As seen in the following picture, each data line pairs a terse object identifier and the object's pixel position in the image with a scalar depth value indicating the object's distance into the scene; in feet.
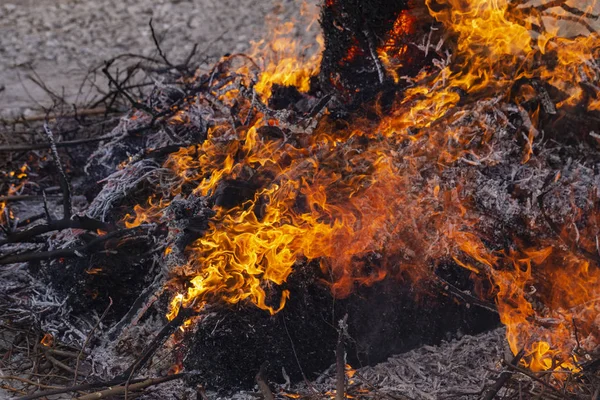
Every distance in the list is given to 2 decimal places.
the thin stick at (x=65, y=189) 20.93
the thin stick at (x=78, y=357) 18.06
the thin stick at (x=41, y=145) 25.53
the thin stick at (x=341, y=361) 17.09
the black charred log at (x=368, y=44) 19.94
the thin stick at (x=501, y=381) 17.18
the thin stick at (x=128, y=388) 17.29
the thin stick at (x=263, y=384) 17.64
